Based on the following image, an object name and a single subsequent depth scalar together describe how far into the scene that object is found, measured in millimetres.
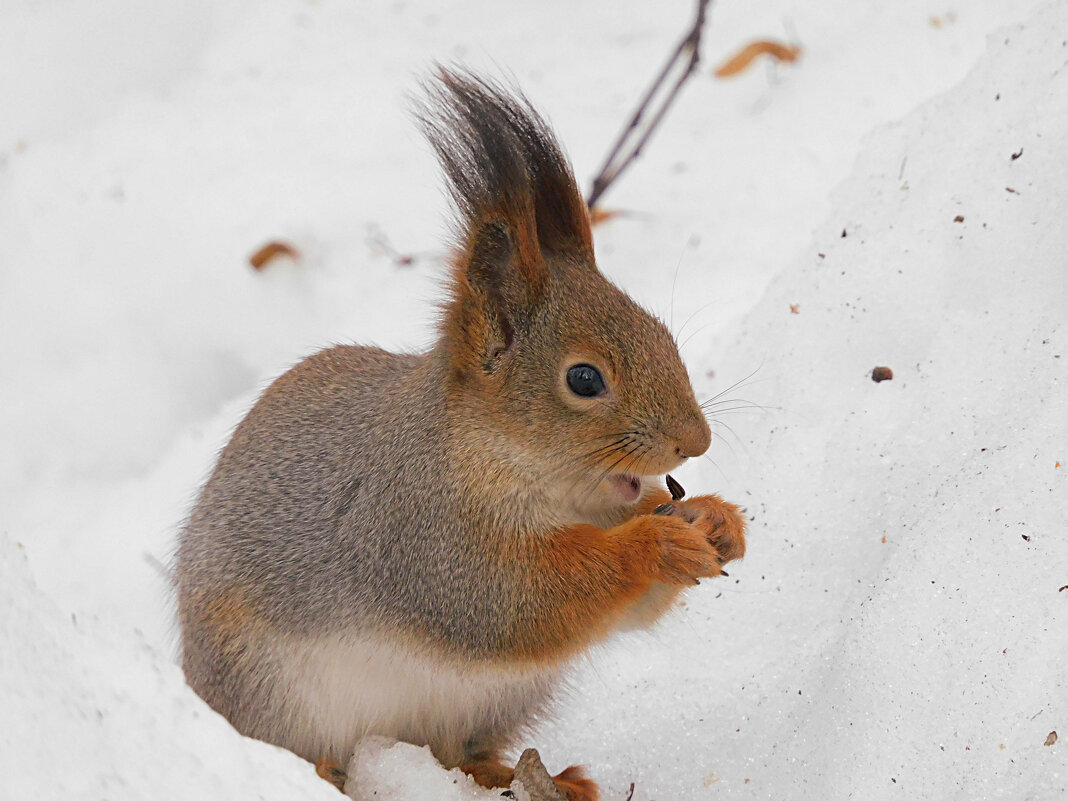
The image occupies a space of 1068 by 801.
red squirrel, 3578
